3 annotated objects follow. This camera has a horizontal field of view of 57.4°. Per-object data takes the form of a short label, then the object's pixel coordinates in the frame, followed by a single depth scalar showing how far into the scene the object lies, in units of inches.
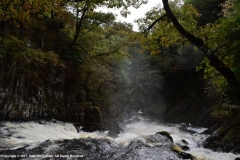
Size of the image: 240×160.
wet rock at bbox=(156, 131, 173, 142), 391.2
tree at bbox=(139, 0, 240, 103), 258.2
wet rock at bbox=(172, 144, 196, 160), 272.6
